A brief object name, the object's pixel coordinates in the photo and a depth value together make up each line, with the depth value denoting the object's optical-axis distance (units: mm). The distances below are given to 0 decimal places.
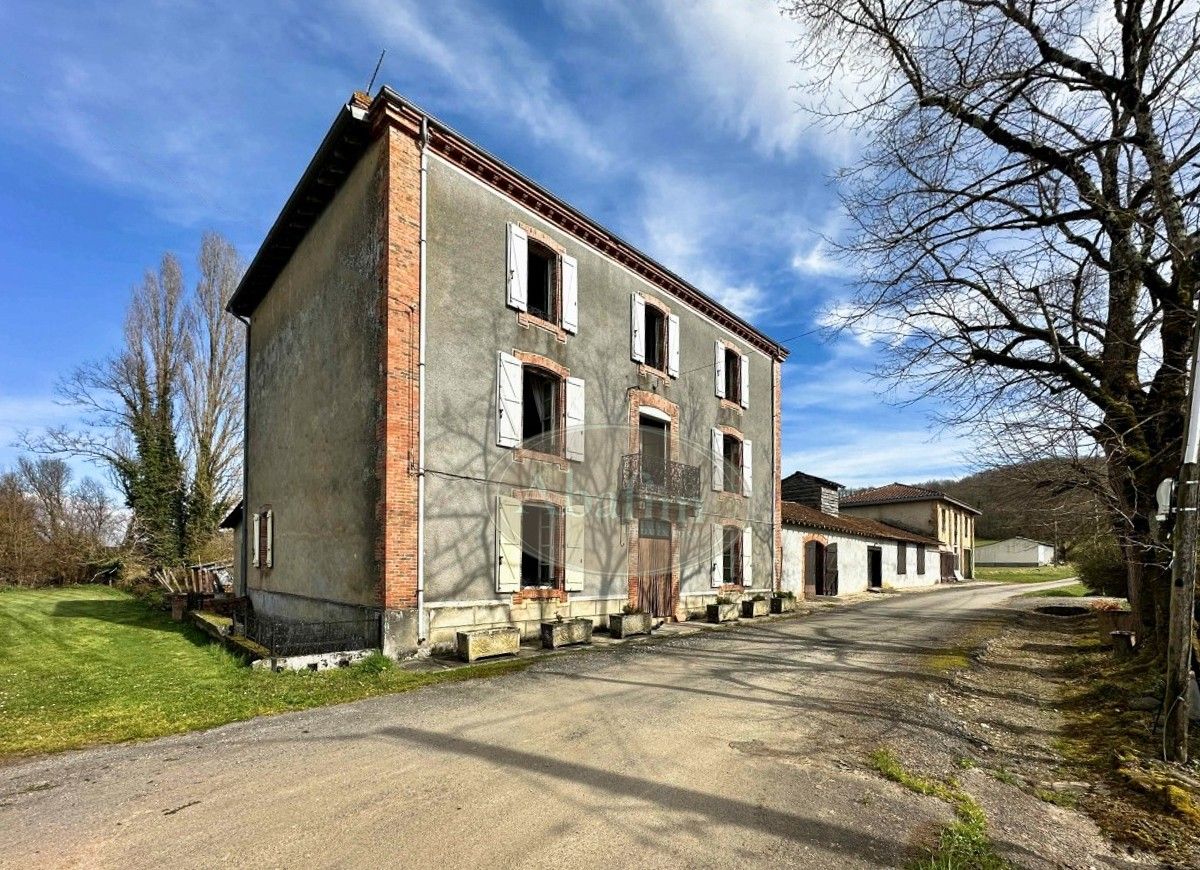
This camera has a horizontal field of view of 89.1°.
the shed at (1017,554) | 58438
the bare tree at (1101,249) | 6230
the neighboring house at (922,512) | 37781
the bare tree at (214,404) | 23266
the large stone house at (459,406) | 9266
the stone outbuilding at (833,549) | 21344
